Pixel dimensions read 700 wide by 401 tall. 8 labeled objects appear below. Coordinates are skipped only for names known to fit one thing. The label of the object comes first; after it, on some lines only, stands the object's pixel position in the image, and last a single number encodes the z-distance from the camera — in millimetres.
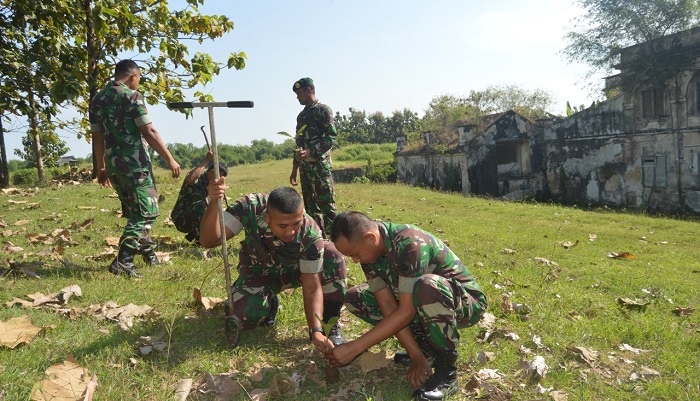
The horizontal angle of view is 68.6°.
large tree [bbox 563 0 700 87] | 20578
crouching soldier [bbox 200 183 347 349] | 3309
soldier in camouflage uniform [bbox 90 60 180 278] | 4918
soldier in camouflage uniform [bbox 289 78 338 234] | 6336
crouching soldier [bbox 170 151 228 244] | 5777
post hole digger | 3398
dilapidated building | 19203
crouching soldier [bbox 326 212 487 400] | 2904
